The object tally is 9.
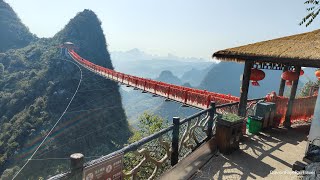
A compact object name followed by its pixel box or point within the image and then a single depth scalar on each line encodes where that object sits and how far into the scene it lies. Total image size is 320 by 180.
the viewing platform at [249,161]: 6.06
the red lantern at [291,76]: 10.33
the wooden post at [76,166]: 3.49
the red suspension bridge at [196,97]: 11.21
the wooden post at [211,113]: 7.88
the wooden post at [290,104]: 10.51
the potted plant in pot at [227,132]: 7.21
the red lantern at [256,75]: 8.93
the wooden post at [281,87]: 12.89
